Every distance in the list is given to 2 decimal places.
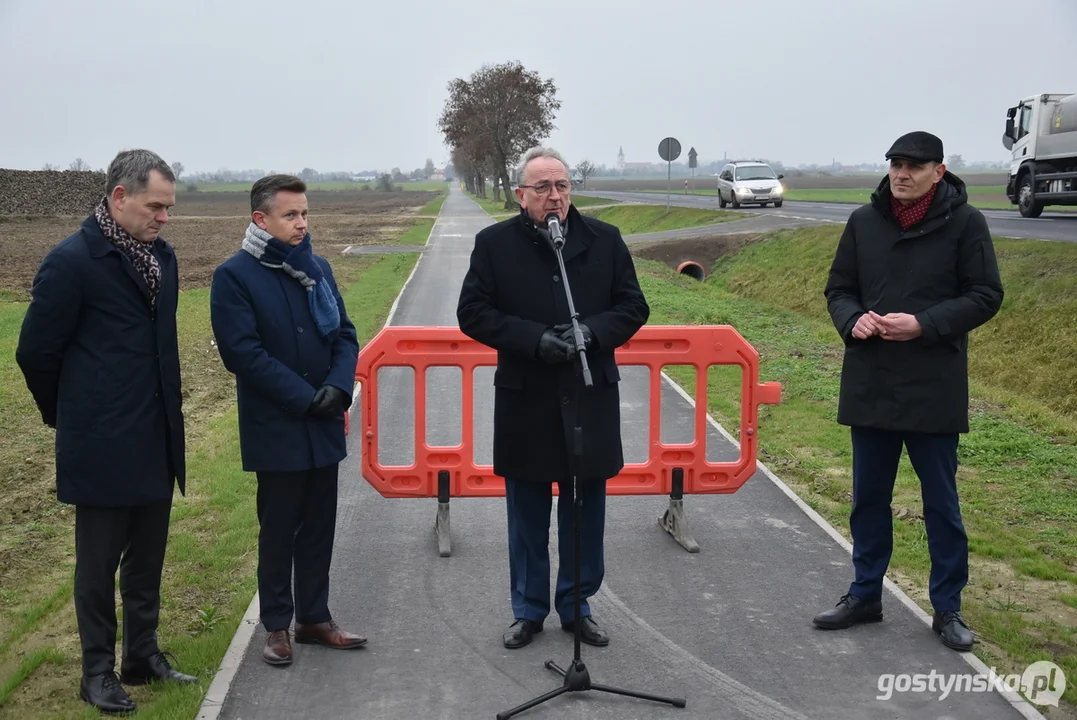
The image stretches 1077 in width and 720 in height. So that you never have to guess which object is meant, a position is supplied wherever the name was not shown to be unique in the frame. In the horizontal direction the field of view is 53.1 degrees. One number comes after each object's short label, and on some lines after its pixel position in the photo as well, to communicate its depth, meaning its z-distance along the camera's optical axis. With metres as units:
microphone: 4.57
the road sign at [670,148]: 37.69
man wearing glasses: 4.89
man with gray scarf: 4.79
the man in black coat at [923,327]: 5.09
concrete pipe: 24.53
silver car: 40.47
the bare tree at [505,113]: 75.06
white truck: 24.67
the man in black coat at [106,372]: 4.42
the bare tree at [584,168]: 109.38
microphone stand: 4.50
